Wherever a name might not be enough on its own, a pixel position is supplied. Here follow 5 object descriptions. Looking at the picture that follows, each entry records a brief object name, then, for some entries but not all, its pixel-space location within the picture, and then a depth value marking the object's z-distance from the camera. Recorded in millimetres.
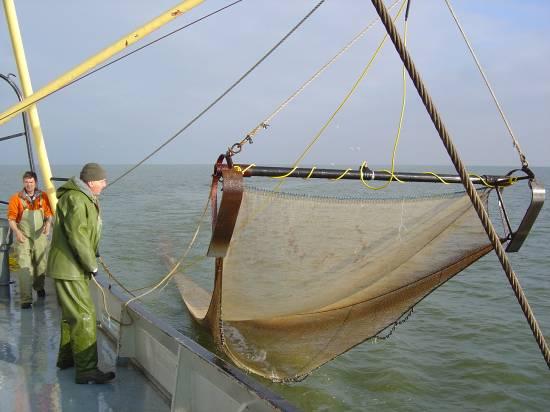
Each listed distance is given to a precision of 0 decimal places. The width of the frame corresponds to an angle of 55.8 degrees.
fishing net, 4602
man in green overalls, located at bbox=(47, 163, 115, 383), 3600
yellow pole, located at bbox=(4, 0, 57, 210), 5879
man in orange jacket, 6172
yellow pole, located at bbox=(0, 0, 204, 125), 3755
